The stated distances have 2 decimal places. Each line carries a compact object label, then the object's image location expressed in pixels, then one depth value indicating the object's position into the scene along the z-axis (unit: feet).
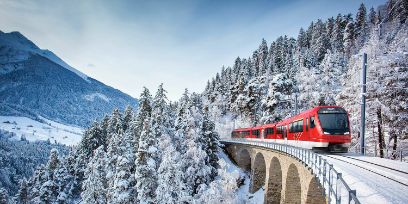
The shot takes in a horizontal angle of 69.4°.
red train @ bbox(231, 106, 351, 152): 57.75
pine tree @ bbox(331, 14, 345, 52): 276.16
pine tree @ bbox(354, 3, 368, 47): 249.00
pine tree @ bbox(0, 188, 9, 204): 158.71
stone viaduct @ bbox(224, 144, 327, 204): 48.93
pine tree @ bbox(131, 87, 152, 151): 132.26
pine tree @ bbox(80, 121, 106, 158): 177.58
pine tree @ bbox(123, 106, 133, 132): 189.42
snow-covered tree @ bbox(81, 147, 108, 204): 112.12
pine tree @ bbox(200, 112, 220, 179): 118.62
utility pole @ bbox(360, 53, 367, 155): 50.42
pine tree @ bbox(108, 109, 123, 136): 173.02
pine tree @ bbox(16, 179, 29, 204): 173.65
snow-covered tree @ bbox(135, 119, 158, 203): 86.31
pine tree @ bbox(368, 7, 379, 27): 298.97
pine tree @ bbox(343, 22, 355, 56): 253.85
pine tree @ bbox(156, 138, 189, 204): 77.46
